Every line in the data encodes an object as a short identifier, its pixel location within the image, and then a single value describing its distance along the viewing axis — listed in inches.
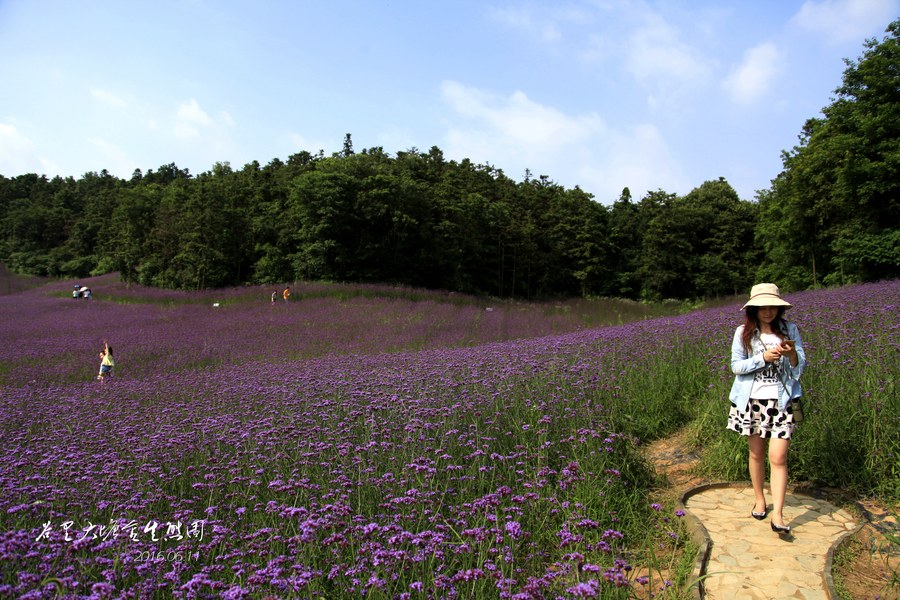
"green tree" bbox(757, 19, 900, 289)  793.6
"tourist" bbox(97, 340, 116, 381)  418.9
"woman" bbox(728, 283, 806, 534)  140.1
